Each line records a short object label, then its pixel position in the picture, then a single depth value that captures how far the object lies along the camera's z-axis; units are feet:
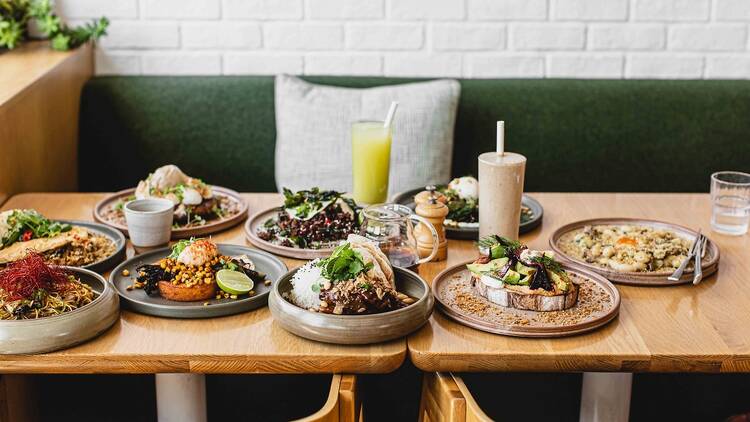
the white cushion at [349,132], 9.63
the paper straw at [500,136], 6.10
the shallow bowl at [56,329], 4.83
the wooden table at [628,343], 4.86
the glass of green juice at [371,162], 7.59
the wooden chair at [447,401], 4.43
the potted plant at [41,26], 9.96
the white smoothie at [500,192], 6.20
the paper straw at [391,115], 7.38
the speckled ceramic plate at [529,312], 5.05
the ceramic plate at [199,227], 6.72
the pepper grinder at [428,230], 6.22
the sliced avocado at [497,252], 5.60
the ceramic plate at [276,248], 6.21
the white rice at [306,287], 5.19
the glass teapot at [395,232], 5.86
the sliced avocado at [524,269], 5.40
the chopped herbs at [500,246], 5.55
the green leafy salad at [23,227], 6.18
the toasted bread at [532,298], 5.31
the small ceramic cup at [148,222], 6.18
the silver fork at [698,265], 5.81
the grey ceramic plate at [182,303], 5.30
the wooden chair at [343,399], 4.44
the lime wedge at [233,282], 5.47
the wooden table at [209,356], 4.86
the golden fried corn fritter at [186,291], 5.43
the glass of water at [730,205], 6.89
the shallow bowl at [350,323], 4.89
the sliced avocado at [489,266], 5.53
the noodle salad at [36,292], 5.00
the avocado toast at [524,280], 5.32
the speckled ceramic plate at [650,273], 5.82
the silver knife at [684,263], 5.82
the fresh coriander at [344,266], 5.14
